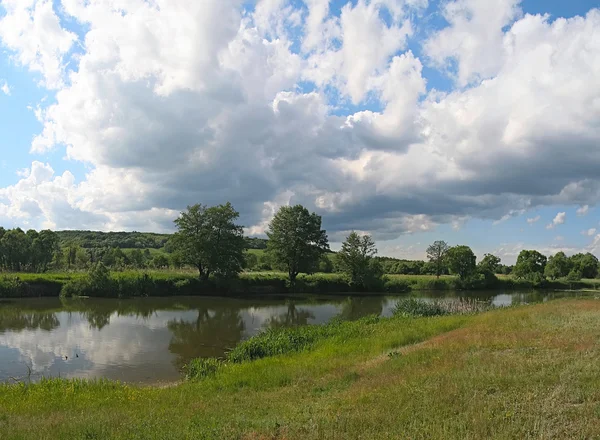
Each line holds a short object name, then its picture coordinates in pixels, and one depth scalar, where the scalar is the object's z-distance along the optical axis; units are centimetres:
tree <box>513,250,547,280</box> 11075
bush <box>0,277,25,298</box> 5003
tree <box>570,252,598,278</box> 12825
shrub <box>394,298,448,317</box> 3547
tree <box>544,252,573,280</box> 11544
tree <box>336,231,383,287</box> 7962
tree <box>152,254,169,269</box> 8235
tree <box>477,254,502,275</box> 10658
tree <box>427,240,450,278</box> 10312
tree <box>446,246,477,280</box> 9756
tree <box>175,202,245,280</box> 6600
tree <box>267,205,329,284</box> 7438
